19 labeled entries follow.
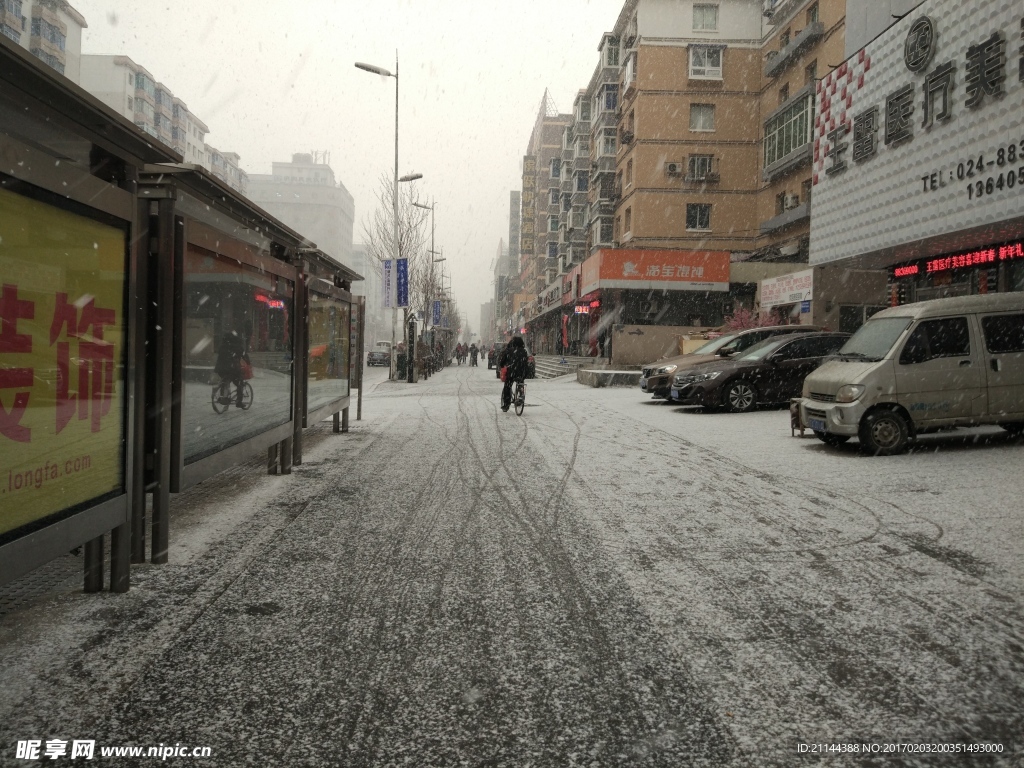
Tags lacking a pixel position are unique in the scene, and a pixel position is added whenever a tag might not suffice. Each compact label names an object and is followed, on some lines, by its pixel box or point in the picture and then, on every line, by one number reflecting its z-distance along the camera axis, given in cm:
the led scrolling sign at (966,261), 1454
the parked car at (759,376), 1493
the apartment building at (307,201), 13950
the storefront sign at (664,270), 3472
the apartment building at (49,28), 4969
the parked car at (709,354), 1630
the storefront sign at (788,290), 2183
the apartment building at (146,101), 7038
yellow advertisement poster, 319
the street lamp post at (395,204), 2982
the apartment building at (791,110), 3178
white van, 922
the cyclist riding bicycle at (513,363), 1495
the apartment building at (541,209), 7594
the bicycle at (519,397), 1499
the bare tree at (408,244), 3794
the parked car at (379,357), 5144
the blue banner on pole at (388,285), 3014
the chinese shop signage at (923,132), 1305
